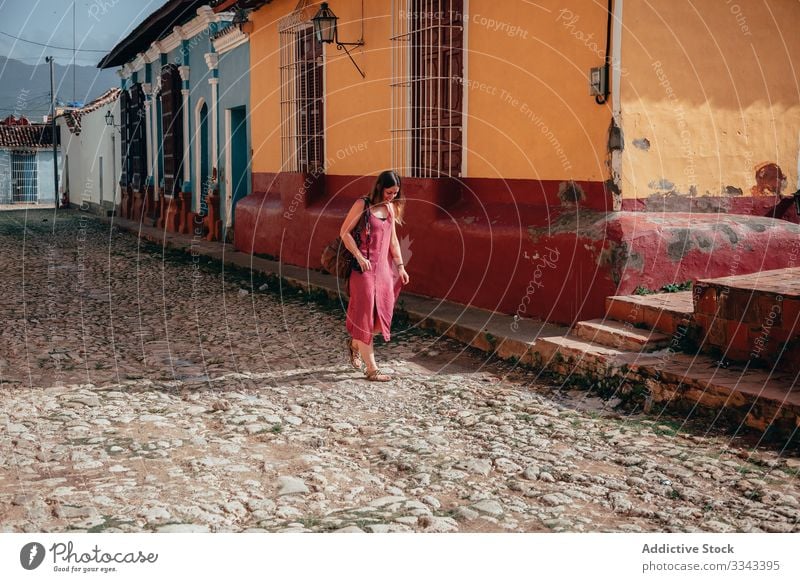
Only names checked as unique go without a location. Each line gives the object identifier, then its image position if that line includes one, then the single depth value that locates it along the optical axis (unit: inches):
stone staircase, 183.0
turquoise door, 567.5
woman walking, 231.3
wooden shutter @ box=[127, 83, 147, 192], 871.7
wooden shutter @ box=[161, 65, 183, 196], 722.8
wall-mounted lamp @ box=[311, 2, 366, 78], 388.8
